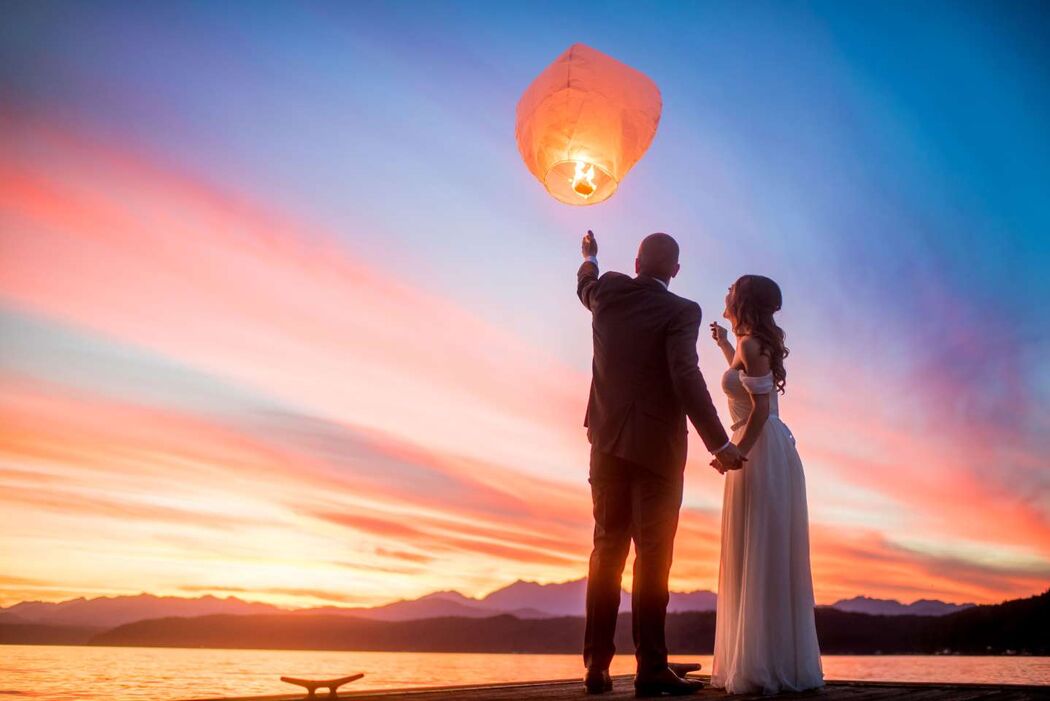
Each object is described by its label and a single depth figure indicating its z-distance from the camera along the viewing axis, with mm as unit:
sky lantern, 5410
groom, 4508
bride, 5145
